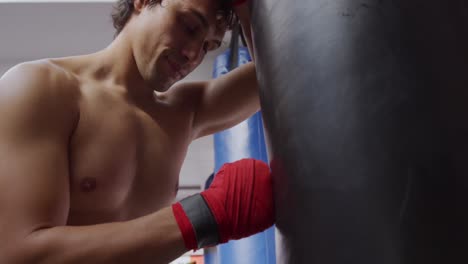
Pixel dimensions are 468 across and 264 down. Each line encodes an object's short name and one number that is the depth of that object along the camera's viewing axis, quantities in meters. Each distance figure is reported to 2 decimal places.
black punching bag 0.50
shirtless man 0.64
